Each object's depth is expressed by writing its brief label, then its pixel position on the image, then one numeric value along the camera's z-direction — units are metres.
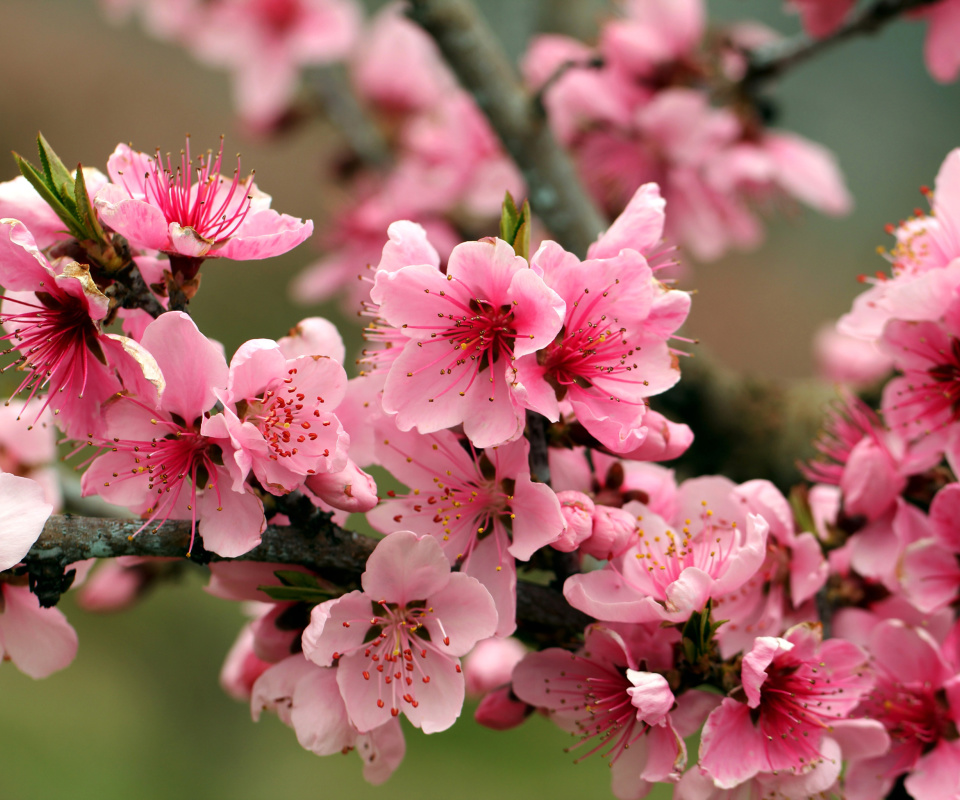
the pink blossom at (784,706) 1.23
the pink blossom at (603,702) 1.24
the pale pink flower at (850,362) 1.76
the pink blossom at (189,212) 1.22
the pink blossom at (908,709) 1.25
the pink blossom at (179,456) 1.22
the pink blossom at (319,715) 1.23
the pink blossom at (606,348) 1.23
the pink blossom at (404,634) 1.23
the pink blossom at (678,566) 1.23
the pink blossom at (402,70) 2.01
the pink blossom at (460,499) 1.24
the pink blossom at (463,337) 1.22
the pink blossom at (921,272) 1.25
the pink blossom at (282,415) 1.22
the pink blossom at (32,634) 1.24
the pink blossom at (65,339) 1.22
